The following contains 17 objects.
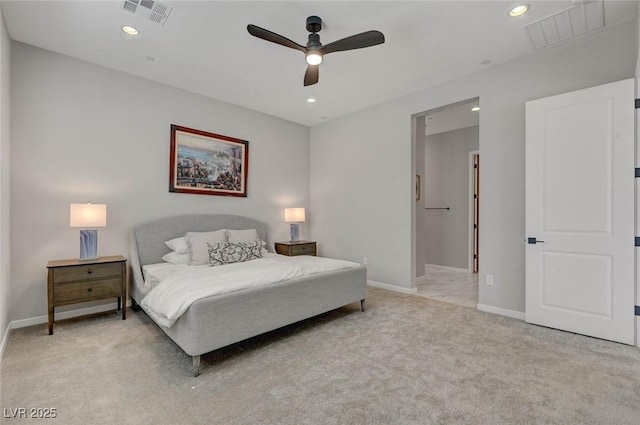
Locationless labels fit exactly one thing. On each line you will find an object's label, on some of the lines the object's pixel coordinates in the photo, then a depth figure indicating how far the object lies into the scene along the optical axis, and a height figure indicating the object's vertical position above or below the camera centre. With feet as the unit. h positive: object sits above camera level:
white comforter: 7.42 -1.89
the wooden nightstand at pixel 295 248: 16.22 -1.87
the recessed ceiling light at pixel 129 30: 9.15 +5.59
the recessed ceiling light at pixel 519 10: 8.15 +5.62
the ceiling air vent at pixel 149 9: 8.09 +5.59
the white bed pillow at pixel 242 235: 13.35 -1.00
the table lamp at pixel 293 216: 16.89 -0.13
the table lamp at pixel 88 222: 10.01 -0.32
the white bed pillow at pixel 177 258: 12.01 -1.79
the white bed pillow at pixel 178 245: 12.26 -1.30
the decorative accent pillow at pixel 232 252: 11.66 -1.56
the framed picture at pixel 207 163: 13.58 +2.41
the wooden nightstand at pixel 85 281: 9.45 -2.25
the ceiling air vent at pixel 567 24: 8.31 +5.64
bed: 7.20 -2.50
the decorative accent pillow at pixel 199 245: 11.69 -1.25
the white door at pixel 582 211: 8.63 +0.14
